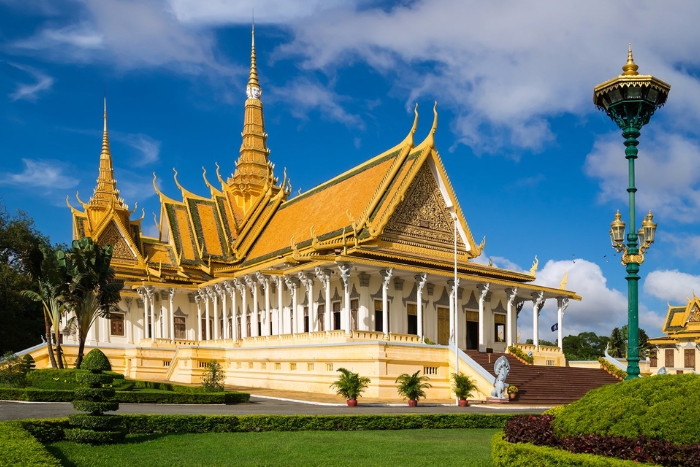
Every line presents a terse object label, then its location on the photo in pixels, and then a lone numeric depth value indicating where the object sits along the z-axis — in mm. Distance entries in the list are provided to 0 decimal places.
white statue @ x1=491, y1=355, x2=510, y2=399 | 23375
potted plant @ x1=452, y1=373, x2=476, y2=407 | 22703
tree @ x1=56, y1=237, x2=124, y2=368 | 30344
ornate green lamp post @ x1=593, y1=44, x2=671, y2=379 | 14172
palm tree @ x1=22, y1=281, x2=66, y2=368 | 30875
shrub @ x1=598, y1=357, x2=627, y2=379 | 29281
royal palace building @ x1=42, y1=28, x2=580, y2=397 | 28312
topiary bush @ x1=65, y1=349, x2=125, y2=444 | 12250
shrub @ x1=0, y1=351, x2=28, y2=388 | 23688
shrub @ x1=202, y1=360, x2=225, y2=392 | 23766
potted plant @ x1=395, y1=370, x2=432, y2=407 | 21891
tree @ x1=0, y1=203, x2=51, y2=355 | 43219
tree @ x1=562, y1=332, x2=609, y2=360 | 74438
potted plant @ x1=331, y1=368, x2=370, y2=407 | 21594
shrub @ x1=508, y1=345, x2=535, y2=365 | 29484
